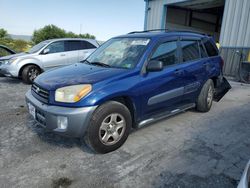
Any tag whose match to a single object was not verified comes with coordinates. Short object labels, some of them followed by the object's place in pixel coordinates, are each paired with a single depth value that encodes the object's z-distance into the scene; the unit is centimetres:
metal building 975
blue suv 258
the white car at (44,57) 693
